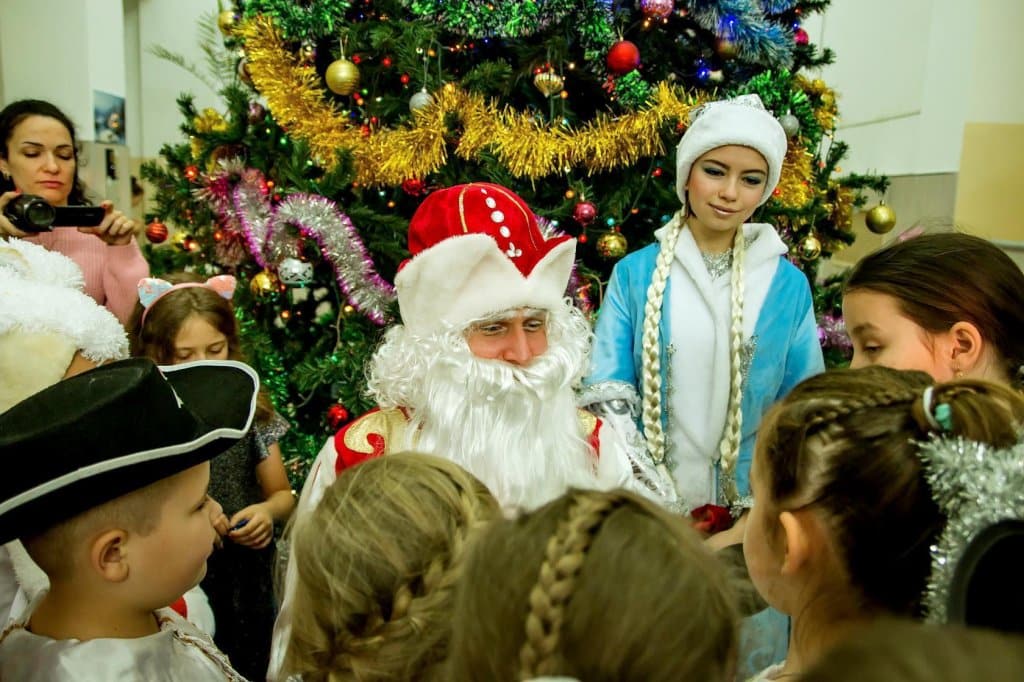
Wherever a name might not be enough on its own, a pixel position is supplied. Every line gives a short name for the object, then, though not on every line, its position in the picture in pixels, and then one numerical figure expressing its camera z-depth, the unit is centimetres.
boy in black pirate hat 107
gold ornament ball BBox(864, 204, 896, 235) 326
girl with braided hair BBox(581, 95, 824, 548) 219
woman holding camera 248
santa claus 174
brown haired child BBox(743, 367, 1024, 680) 91
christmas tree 281
